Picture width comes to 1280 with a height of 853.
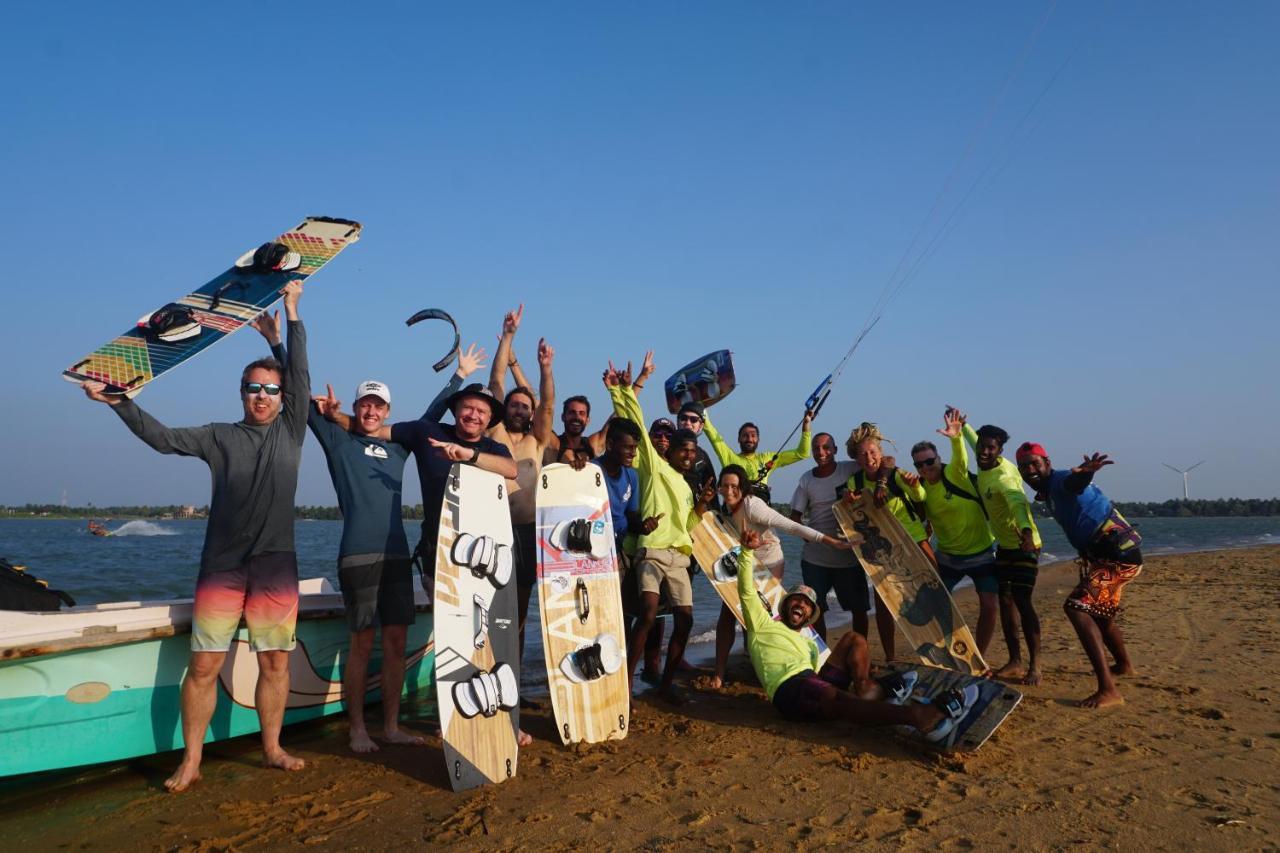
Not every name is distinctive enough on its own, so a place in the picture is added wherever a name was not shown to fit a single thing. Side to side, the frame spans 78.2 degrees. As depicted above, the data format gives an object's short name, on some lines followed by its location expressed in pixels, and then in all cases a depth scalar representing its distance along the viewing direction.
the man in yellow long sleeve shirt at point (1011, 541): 6.12
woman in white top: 6.31
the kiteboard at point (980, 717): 4.39
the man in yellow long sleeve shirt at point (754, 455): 7.32
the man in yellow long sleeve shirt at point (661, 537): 5.70
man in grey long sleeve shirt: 4.19
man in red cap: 5.43
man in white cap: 4.81
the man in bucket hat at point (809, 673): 4.72
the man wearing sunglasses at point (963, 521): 6.44
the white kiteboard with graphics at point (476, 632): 4.27
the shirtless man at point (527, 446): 5.52
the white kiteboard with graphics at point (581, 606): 5.04
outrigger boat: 4.12
